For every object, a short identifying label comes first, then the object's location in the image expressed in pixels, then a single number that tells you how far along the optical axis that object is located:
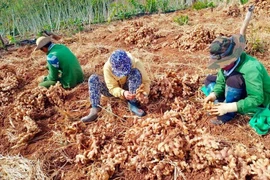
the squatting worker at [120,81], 2.84
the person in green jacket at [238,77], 2.38
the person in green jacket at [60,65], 3.74
